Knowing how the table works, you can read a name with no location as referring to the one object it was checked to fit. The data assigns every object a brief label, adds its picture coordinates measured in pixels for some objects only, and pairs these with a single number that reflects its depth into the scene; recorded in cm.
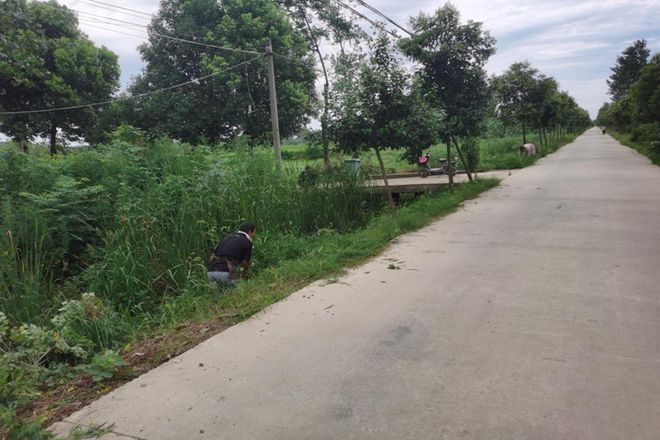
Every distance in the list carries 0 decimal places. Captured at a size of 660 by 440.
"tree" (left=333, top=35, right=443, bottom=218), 837
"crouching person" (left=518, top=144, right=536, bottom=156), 2312
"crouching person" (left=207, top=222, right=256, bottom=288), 532
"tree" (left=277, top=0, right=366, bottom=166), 1989
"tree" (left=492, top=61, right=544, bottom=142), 2058
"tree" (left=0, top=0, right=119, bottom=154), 1898
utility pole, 1231
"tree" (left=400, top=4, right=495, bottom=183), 1134
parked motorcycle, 1621
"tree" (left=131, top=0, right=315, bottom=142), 2078
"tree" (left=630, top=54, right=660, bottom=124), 1783
